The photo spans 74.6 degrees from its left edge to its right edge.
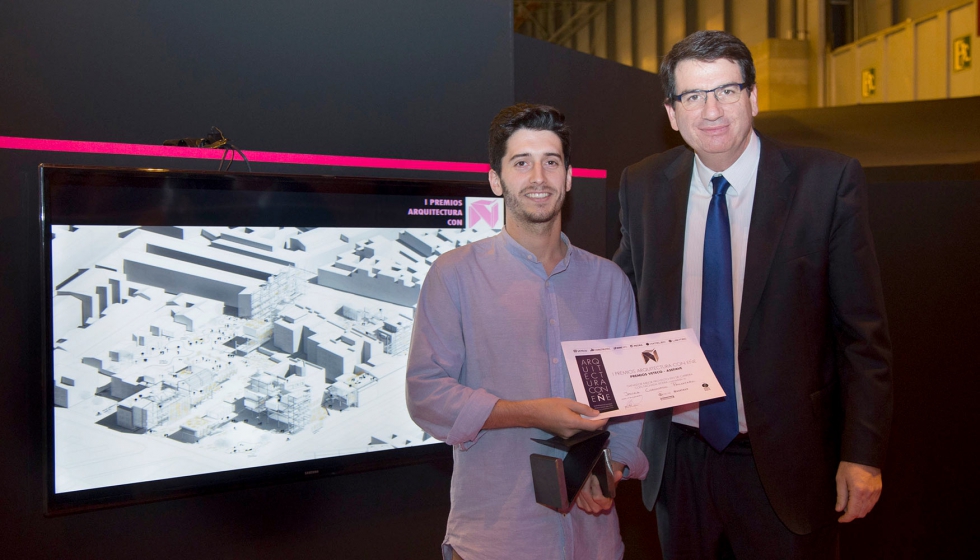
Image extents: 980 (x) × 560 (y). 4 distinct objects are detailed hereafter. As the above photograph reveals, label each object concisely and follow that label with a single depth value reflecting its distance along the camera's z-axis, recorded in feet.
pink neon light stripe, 5.68
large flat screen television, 5.43
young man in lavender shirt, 4.87
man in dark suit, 5.13
